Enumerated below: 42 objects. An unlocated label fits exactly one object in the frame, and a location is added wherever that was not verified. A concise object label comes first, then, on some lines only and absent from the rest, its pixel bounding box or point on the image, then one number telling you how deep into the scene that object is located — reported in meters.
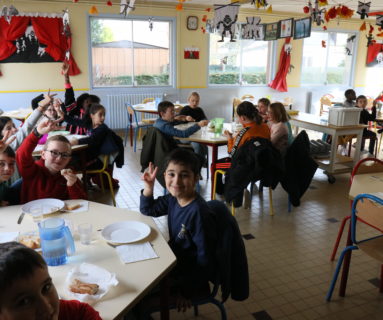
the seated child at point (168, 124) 3.77
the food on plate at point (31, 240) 1.50
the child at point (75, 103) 4.41
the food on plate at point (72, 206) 1.92
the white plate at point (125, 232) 1.58
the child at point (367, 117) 5.46
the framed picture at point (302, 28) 5.80
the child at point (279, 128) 3.92
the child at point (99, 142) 3.58
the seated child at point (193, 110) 5.24
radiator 7.70
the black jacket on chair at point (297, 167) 3.53
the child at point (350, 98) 5.95
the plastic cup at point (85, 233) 1.57
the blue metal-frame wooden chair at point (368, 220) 1.84
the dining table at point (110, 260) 1.20
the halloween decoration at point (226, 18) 5.00
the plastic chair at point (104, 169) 3.66
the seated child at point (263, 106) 5.31
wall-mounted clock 8.00
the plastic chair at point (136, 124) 6.37
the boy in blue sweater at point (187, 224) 1.58
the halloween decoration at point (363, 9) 5.38
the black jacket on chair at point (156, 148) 3.61
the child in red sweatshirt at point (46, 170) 2.17
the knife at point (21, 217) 1.75
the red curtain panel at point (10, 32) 6.69
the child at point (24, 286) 0.75
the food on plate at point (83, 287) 1.20
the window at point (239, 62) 8.66
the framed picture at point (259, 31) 6.35
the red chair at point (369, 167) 2.53
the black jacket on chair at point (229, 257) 1.53
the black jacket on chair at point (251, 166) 3.12
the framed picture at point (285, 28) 6.21
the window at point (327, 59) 9.54
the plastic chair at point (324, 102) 8.20
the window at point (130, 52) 7.61
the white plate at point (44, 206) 1.84
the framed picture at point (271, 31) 6.43
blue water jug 1.38
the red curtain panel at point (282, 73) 9.02
